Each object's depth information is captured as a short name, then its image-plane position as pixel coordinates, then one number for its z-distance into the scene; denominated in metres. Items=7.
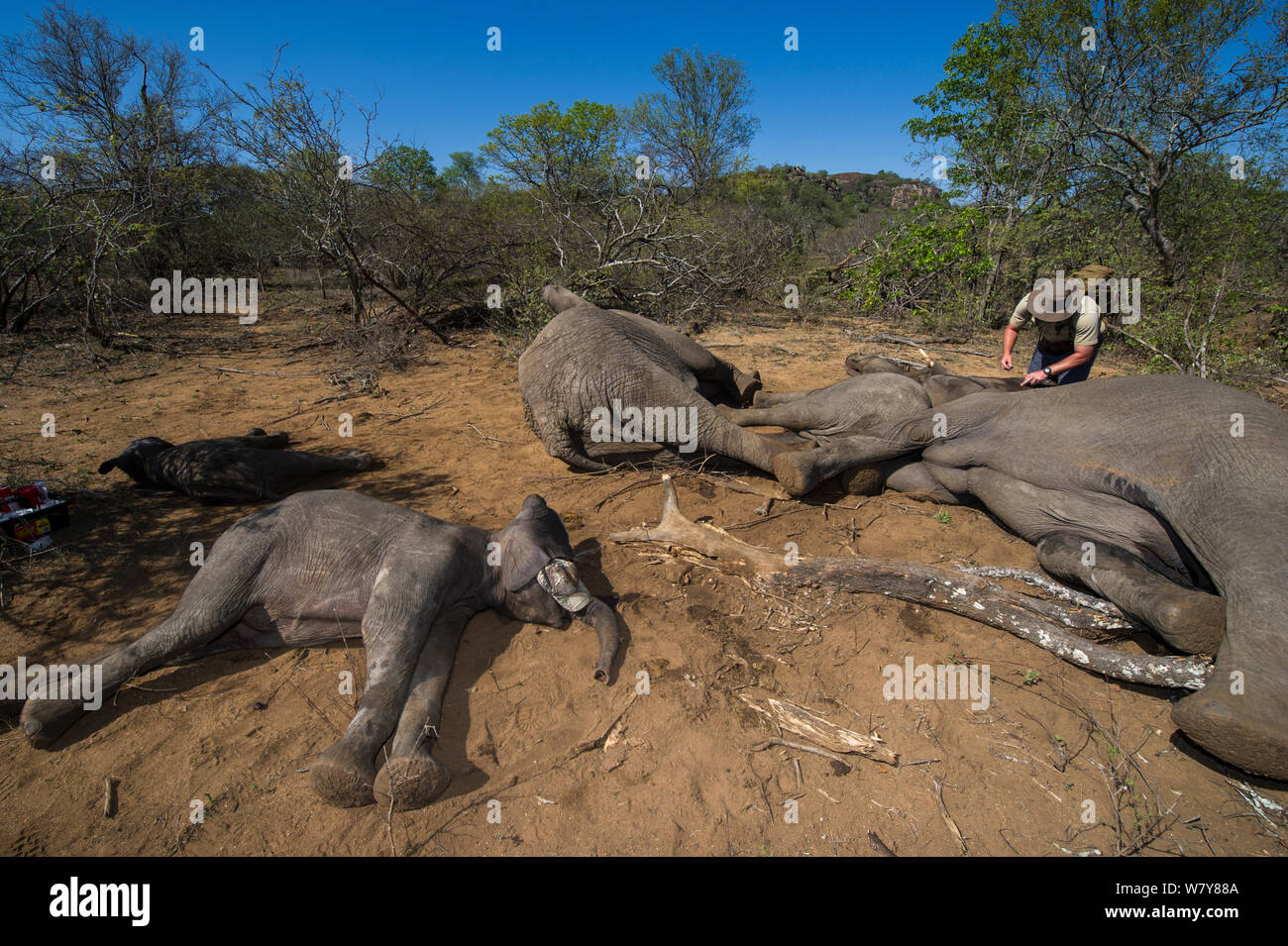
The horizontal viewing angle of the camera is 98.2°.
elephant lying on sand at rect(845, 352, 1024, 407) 5.04
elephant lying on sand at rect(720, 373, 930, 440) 4.77
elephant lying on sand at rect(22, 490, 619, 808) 2.57
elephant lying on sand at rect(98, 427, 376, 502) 4.18
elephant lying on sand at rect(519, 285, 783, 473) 4.74
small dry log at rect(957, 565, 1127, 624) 3.14
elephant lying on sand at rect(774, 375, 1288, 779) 2.31
